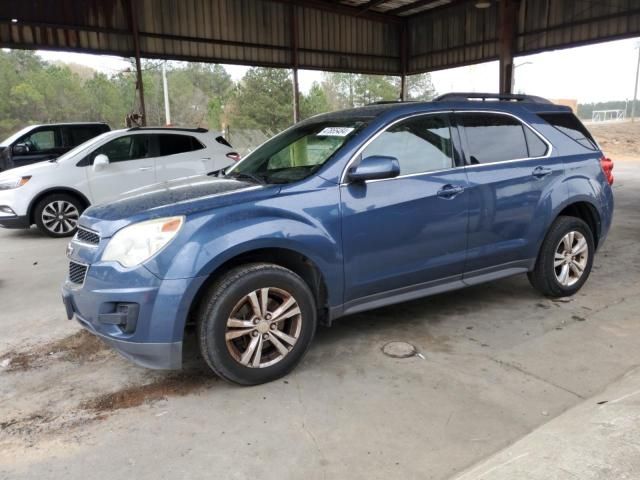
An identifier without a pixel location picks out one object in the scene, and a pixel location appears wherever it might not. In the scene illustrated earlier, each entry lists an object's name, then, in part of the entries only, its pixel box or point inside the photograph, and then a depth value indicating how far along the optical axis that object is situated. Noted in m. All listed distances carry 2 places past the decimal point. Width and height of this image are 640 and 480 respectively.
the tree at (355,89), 41.41
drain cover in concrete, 3.65
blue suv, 2.96
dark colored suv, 11.07
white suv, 8.02
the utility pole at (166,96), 34.44
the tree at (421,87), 45.55
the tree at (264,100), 39.19
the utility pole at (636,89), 53.51
